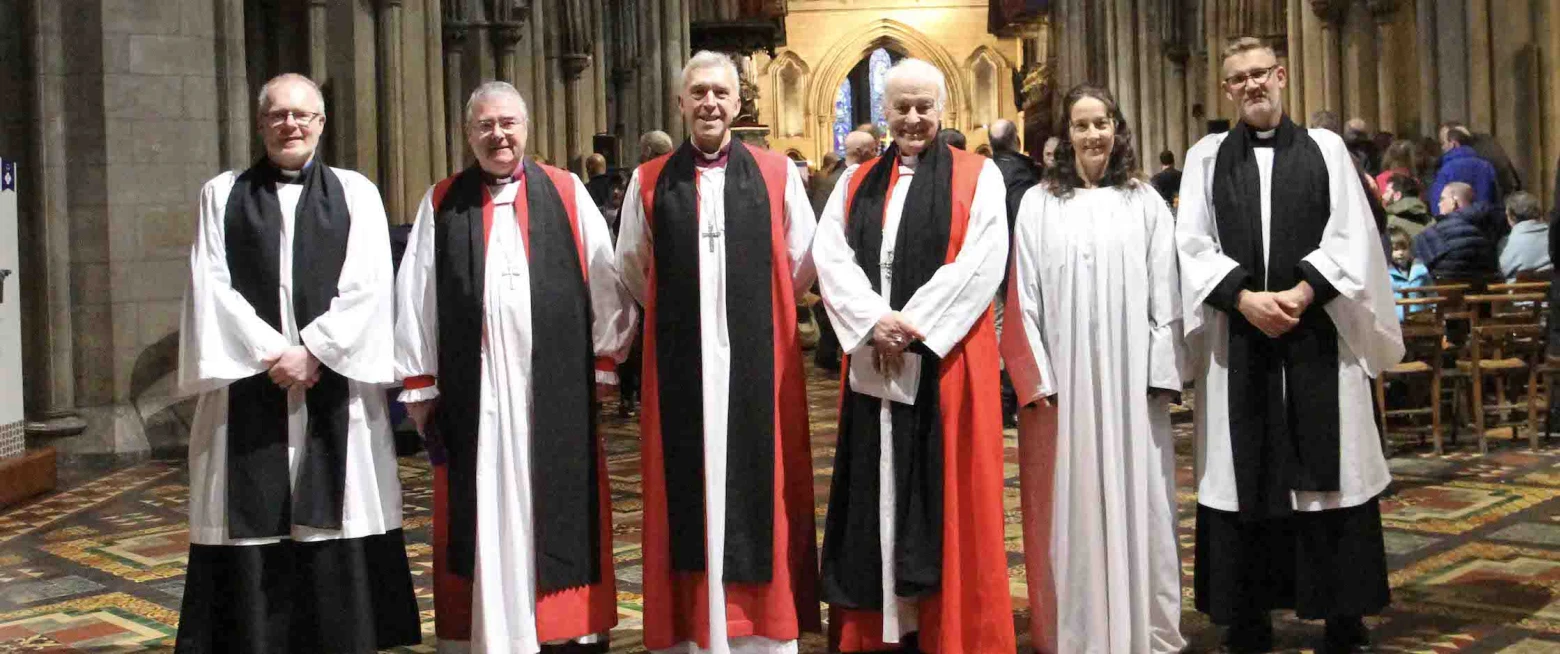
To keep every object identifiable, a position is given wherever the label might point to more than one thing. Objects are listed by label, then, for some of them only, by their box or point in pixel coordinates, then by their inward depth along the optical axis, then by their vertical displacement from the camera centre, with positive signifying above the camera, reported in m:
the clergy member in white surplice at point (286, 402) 4.95 -0.17
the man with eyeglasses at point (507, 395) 5.03 -0.17
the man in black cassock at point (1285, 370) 5.14 -0.17
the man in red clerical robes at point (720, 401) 5.04 -0.21
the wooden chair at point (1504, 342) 9.24 -0.21
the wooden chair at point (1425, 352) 9.10 -0.24
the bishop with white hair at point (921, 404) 4.94 -0.23
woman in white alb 4.98 -0.21
